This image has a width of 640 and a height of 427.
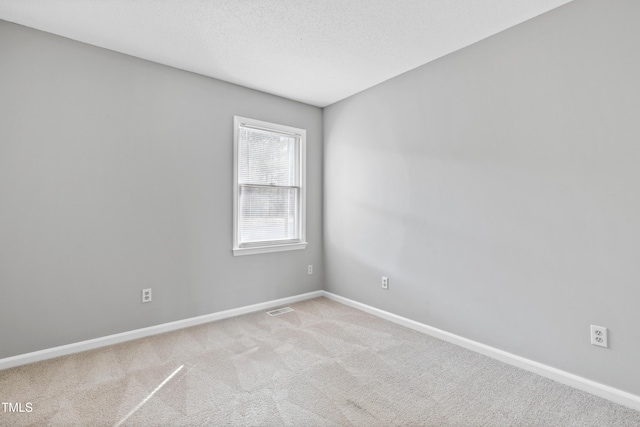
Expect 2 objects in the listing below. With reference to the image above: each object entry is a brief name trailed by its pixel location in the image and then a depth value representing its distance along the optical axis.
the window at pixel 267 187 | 3.46
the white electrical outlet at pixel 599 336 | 1.93
